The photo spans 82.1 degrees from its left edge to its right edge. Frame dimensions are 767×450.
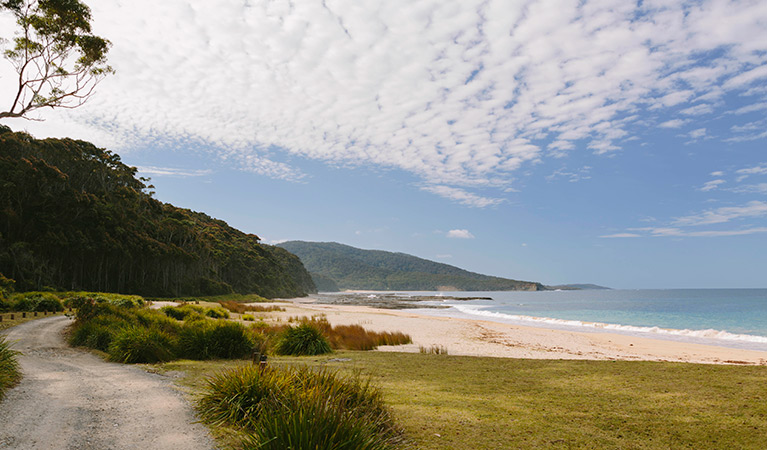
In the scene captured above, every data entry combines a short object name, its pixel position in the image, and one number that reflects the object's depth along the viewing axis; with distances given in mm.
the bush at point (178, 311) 23002
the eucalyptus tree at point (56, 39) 15164
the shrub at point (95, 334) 12148
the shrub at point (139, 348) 10422
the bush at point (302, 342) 12727
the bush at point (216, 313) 26119
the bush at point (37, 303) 20953
